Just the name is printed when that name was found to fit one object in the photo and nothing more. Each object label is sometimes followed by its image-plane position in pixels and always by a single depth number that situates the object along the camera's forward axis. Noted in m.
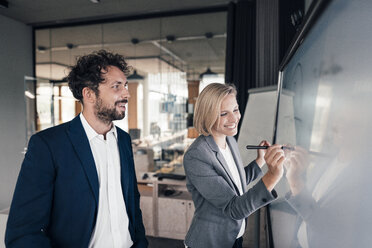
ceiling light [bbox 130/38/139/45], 3.99
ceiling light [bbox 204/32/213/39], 3.63
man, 1.02
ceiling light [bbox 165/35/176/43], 3.82
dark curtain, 3.24
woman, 1.12
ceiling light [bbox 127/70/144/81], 3.98
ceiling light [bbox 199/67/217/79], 3.61
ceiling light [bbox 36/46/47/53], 4.47
